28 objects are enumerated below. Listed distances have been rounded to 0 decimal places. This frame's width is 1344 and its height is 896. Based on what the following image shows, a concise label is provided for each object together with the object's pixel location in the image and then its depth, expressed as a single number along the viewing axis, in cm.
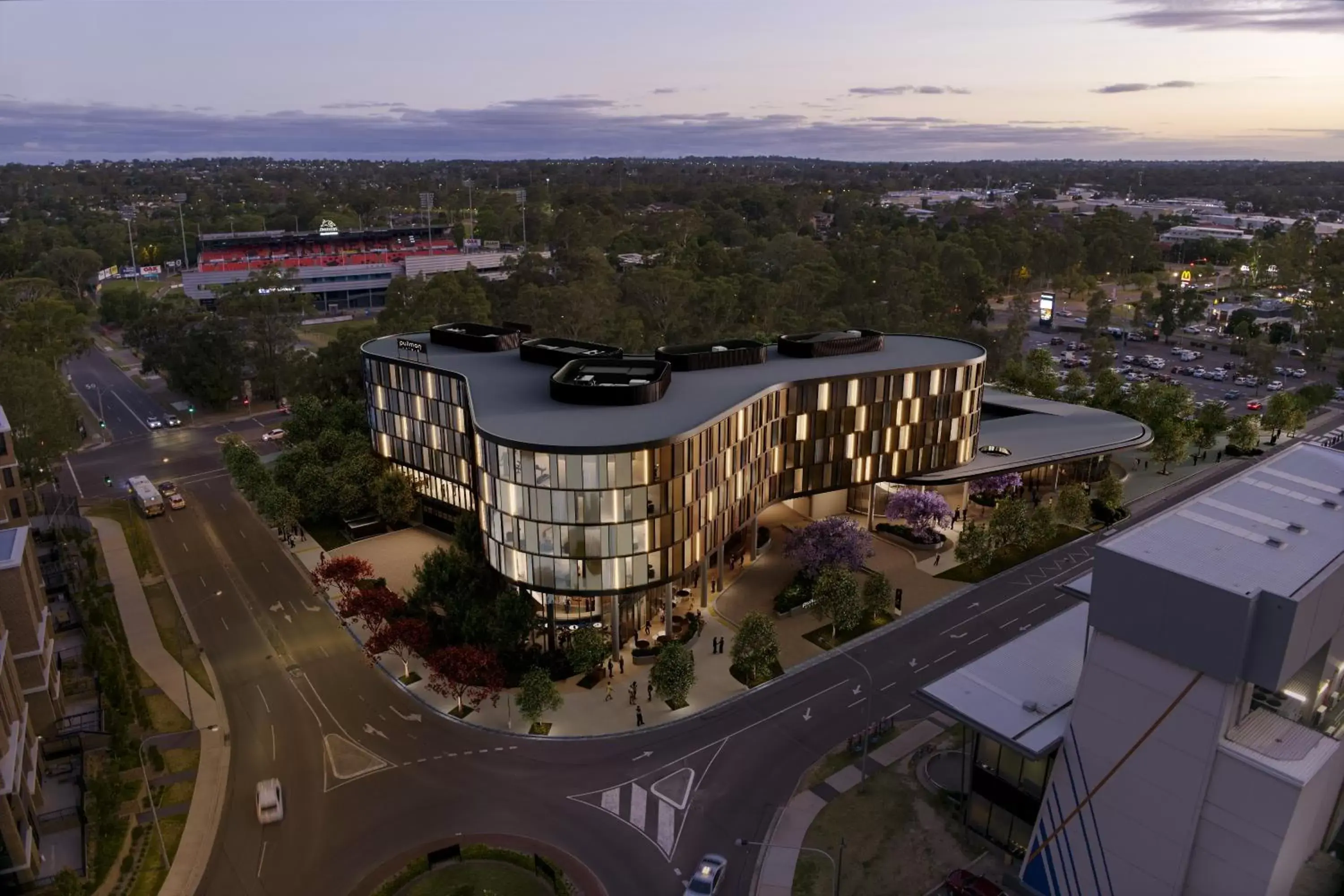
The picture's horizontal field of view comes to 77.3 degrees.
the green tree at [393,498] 7575
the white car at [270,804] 4238
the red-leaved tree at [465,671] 4856
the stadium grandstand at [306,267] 17662
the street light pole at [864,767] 4525
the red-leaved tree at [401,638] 5231
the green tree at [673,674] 5031
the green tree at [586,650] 5309
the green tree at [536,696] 4838
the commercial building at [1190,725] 3222
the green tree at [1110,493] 7781
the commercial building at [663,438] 5428
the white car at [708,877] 3784
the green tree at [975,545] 6694
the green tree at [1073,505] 7475
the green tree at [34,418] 8200
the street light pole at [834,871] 3825
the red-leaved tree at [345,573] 5931
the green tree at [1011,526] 6944
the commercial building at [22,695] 3791
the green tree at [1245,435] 9525
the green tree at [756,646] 5288
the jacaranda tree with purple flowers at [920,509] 7169
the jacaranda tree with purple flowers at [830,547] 6341
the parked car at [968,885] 3731
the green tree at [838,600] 5762
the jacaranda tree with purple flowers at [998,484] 8006
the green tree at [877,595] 6003
